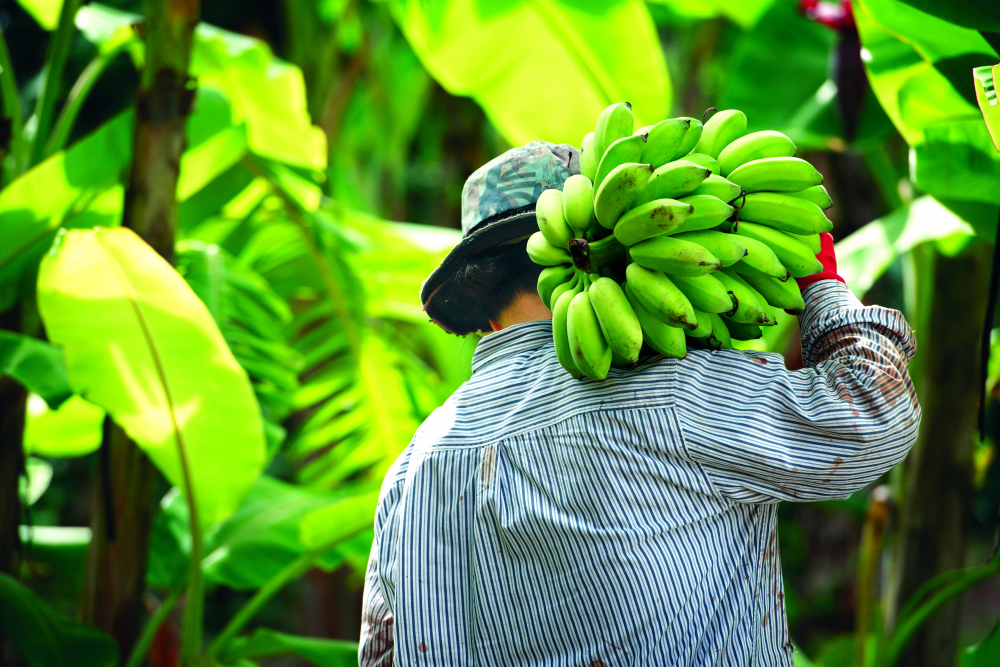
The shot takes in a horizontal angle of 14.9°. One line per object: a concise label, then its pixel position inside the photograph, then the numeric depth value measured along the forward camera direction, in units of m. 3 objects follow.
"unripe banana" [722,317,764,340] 5.13
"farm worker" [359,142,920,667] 4.99
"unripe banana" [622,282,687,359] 5.02
